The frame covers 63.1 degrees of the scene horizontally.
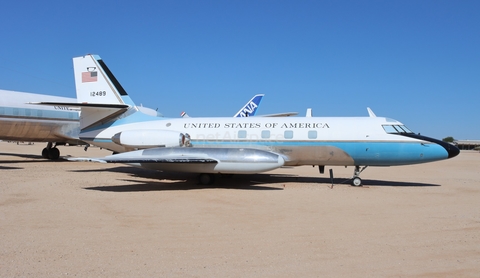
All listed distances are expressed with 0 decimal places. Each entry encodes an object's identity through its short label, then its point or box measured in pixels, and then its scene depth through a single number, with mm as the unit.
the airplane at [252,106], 35031
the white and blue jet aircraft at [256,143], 13953
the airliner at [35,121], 22719
